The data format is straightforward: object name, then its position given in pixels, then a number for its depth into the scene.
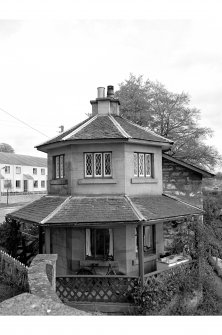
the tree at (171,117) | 25.78
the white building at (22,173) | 51.09
